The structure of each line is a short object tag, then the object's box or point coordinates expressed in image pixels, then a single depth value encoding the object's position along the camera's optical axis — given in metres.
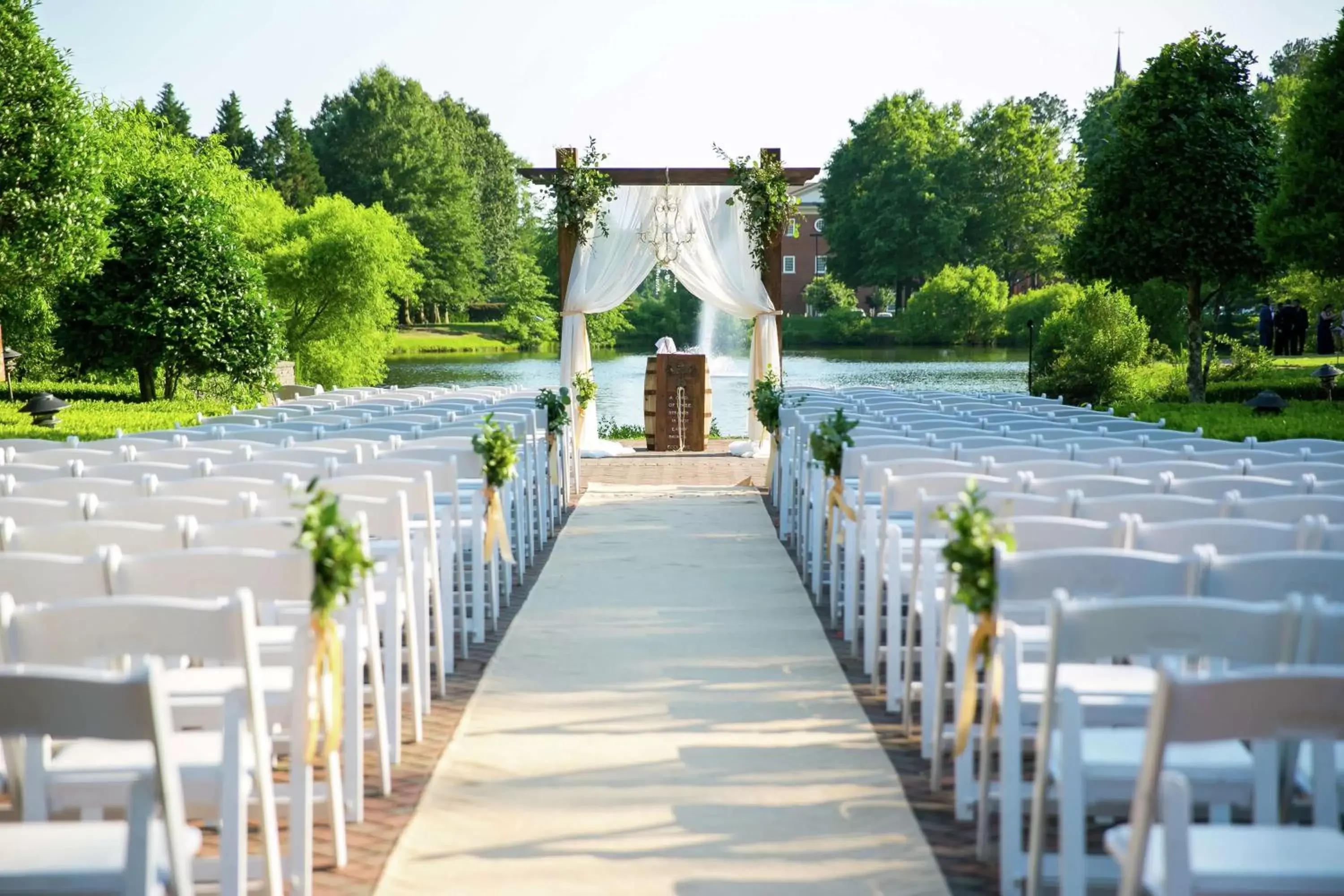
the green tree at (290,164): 62.09
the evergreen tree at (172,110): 71.31
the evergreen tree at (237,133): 70.06
